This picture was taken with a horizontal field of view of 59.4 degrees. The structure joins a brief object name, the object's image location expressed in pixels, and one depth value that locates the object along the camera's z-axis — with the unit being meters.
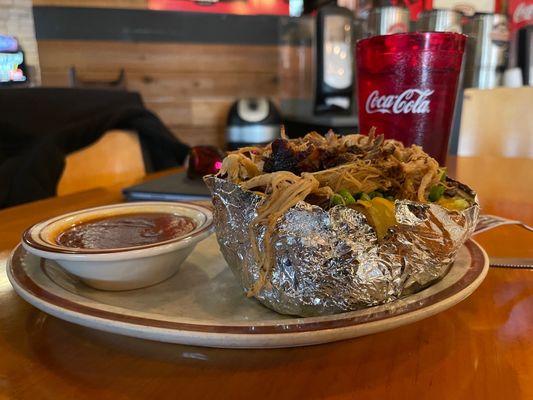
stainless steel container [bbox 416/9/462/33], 2.31
